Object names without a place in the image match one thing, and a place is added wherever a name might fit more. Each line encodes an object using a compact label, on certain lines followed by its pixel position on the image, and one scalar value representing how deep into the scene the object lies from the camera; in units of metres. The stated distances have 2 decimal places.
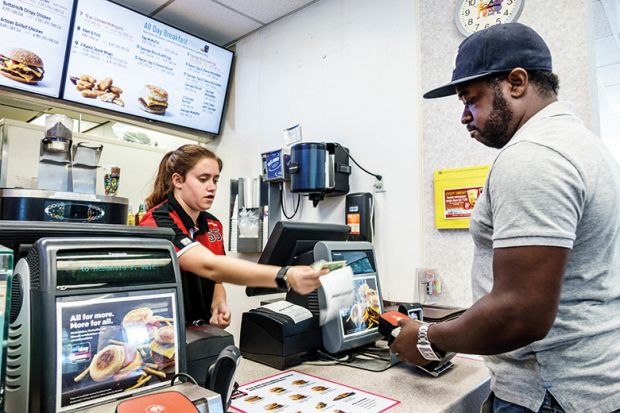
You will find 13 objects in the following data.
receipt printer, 1.40
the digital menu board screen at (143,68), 2.68
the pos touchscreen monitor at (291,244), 1.45
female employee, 1.26
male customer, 0.81
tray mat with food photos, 1.07
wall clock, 1.98
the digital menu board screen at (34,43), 2.40
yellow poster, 2.04
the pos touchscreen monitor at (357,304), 1.45
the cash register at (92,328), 0.69
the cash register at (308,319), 1.42
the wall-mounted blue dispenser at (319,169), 2.46
